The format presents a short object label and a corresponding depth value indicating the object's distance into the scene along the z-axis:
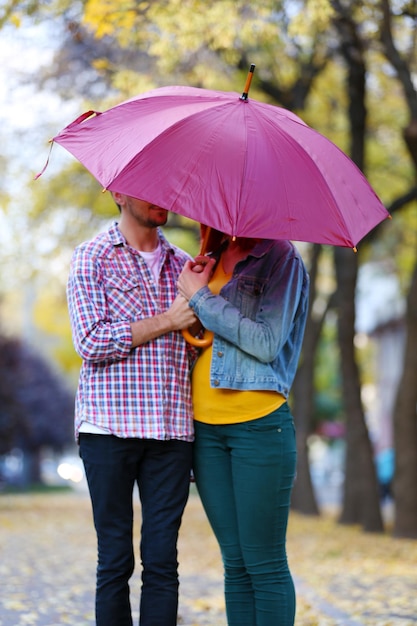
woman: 8.45
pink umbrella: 8.20
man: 8.48
